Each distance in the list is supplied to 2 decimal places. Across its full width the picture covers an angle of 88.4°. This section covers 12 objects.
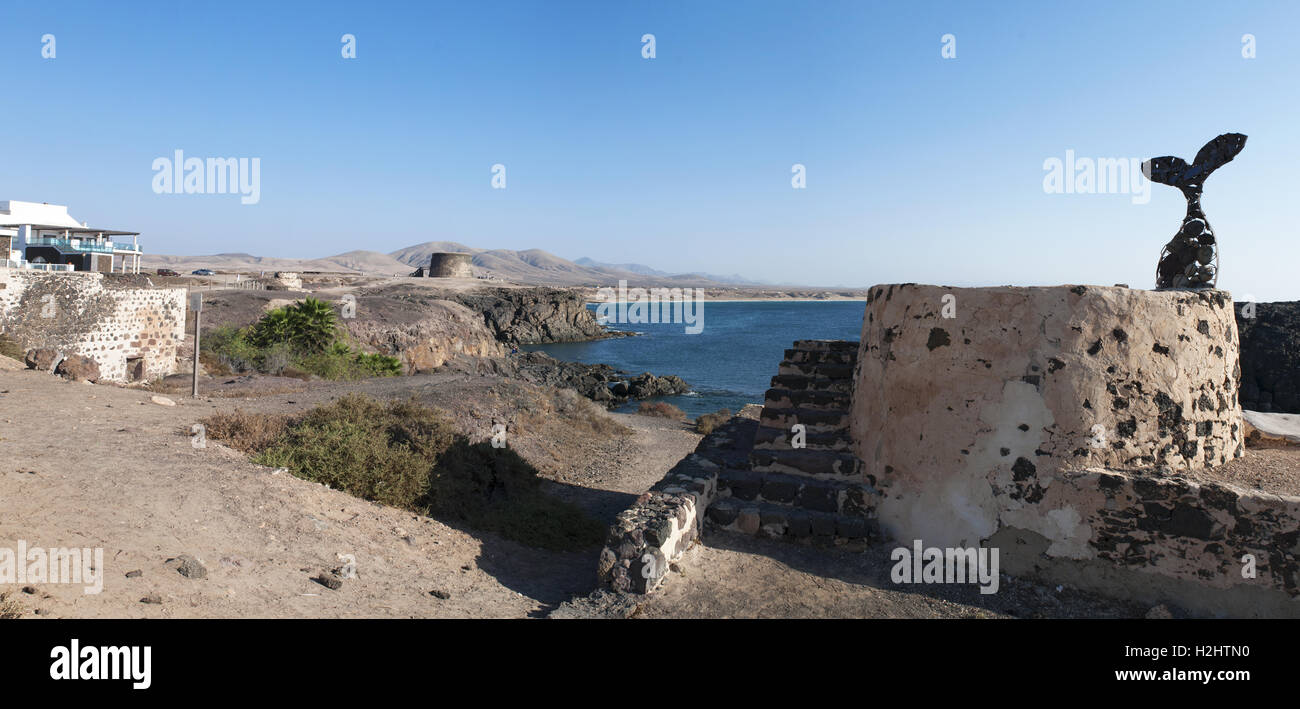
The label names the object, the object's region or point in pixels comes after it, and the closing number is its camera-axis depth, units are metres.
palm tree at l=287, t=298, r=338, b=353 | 22.81
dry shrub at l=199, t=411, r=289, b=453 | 8.17
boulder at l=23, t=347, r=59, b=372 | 14.00
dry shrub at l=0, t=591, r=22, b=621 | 3.73
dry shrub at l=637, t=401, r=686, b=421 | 25.02
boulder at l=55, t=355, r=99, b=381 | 14.18
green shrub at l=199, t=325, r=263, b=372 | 20.47
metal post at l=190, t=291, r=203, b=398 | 13.50
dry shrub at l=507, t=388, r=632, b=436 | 16.11
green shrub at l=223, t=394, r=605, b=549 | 7.80
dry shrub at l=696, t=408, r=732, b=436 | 20.89
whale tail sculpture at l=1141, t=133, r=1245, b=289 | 6.70
